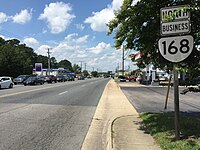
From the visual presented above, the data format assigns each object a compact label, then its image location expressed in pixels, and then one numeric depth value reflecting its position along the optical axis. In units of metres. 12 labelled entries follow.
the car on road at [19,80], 29.76
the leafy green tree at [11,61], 39.94
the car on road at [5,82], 20.01
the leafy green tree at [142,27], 4.58
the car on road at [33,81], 26.79
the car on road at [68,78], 45.41
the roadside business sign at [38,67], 56.24
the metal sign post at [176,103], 3.68
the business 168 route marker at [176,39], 3.48
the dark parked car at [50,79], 35.51
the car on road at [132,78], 48.41
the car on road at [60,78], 40.11
